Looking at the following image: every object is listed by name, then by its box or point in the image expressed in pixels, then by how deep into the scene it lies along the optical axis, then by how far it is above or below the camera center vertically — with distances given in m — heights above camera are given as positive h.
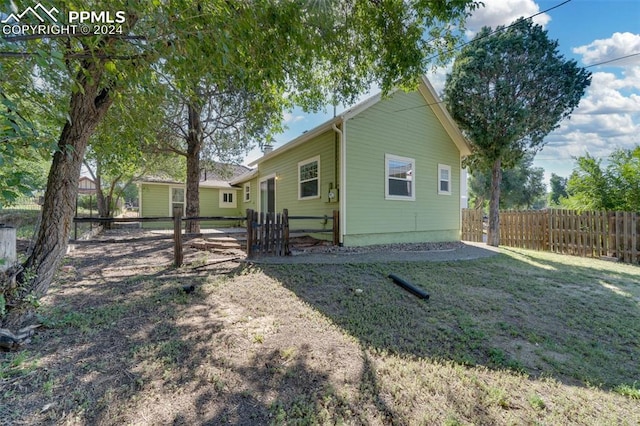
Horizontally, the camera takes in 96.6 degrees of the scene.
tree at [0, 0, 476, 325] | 2.87 +1.93
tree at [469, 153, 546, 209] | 24.70 +2.09
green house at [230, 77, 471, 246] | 8.41 +1.32
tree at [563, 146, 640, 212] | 9.32 +0.90
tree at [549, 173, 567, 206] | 44.97 +3.46
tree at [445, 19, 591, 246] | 9.55 +4.15
